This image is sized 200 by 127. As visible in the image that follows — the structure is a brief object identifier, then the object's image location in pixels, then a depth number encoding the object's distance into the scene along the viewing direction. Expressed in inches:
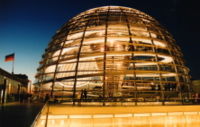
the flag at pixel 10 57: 865.8
